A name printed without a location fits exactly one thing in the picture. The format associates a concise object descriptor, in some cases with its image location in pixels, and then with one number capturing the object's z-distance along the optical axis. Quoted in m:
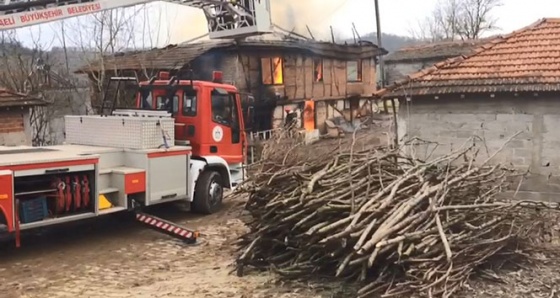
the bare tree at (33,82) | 21.16
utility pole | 40.09
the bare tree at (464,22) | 60.38
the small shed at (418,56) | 44.78
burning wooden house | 23.72
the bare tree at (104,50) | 22.94
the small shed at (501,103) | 12.45
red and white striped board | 10.34
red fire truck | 9.10
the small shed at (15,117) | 15.41
